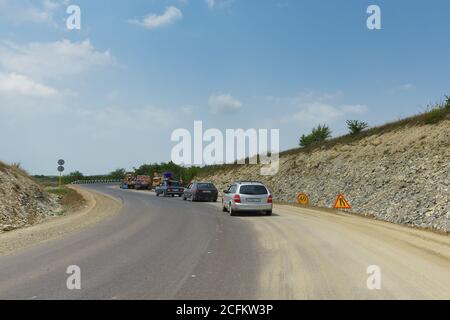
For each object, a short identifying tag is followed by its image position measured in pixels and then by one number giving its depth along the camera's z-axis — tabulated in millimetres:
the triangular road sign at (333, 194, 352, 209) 22891
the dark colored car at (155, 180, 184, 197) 41594
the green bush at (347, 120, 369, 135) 39956
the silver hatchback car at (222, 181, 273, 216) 21016
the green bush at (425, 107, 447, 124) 30594
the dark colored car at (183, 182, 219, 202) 32844
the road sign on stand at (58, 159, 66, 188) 41588
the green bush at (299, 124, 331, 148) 47541
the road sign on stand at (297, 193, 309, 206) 29828
